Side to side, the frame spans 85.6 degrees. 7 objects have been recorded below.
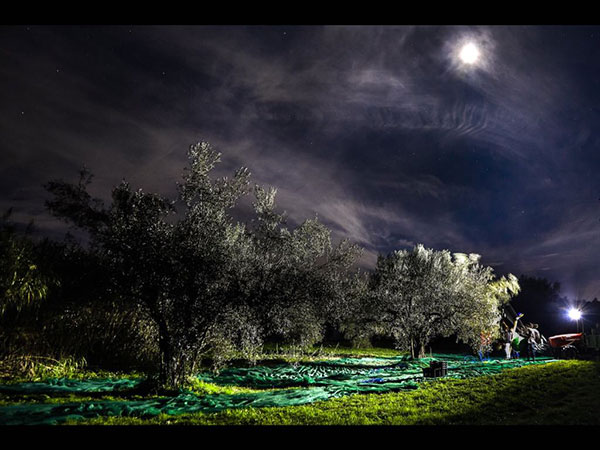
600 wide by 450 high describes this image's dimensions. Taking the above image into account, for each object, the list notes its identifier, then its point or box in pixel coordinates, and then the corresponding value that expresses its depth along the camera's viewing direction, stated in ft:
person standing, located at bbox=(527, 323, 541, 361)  68.80
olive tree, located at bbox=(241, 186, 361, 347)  35.91
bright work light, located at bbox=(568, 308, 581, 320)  74.58
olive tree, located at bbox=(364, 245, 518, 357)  71.31
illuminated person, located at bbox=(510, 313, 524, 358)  76.02
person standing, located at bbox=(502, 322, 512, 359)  77.71
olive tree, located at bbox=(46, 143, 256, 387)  29.48
